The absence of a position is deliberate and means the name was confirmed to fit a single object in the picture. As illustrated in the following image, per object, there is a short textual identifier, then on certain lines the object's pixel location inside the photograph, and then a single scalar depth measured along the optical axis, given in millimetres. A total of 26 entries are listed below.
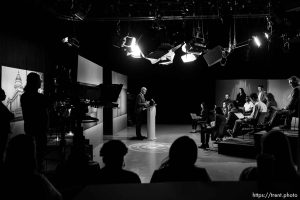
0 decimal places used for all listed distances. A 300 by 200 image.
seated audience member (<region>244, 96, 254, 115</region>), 10086
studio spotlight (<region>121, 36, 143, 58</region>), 7367
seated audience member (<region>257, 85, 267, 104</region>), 9578
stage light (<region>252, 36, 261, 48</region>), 7512
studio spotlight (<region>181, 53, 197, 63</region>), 8344
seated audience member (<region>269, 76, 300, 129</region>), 6844
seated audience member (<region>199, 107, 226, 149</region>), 7324
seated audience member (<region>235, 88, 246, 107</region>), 11499
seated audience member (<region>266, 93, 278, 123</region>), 7992
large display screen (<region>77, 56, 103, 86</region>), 6987
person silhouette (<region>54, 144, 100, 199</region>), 3303
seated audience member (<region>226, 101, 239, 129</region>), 8505
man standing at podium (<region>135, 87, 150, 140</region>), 9523
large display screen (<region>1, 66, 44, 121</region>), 5617
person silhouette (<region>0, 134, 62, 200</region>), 1518
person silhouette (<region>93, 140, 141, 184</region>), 2094
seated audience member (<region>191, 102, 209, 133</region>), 10795
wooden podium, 9258
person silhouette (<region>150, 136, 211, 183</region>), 2037
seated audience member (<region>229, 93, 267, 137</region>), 8242
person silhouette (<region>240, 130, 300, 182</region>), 1885
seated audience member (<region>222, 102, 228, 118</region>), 10109
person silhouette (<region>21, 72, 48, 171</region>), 4031
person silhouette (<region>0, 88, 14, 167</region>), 4254
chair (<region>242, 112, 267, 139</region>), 8174
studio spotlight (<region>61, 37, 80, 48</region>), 6264
